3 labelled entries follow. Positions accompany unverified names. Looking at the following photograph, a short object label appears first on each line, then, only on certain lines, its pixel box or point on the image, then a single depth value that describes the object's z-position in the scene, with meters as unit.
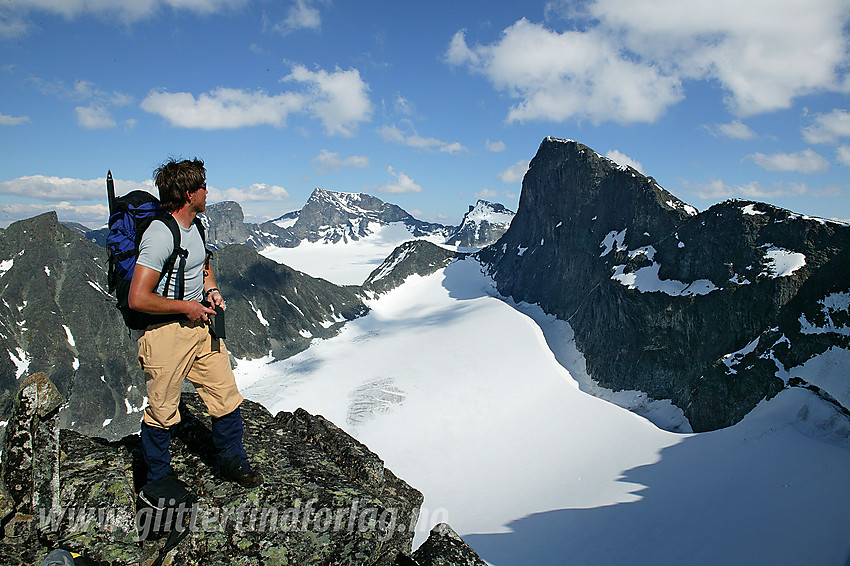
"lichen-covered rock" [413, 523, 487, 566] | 5.78
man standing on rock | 4.80
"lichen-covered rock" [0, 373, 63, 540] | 4.90
